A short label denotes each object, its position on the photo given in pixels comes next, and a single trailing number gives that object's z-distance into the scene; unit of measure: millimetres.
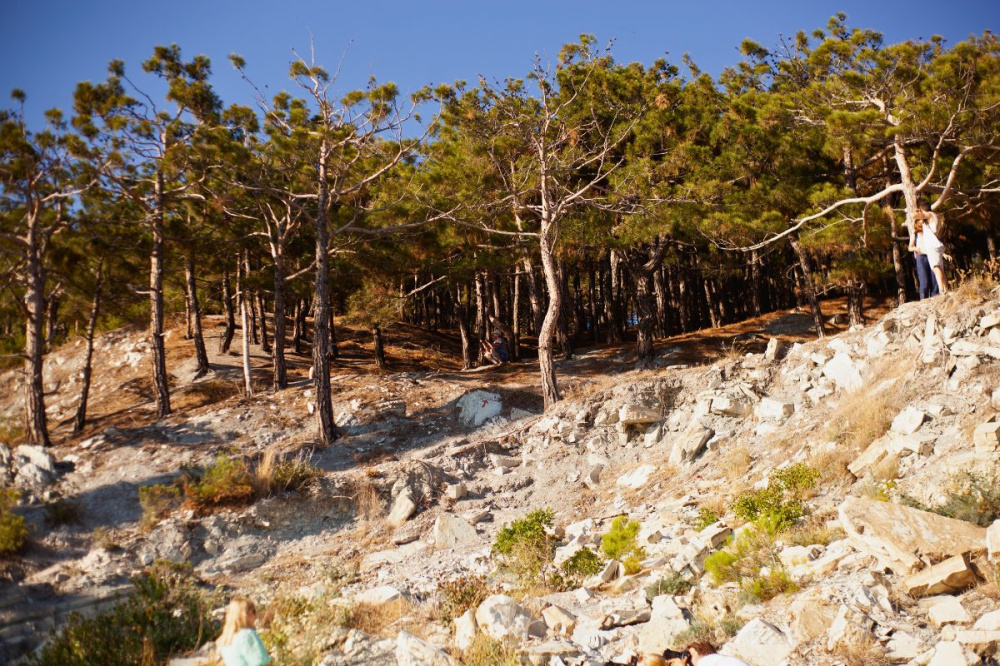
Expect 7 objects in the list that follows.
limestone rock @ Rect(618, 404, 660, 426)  13344
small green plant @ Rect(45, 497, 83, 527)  11258
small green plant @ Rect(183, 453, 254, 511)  11555
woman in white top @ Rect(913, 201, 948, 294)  11633
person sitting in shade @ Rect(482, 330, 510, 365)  22500
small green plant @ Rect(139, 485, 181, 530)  11141
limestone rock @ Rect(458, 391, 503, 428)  15805
